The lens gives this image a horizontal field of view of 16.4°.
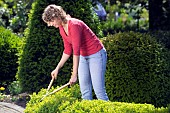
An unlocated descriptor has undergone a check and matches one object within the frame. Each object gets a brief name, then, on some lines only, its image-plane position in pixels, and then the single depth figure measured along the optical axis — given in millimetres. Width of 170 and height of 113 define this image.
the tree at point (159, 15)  17465
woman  6728
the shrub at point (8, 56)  11490
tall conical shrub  9721
